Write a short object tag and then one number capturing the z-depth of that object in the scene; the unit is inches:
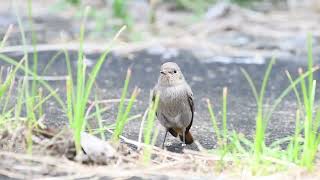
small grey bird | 357.1
